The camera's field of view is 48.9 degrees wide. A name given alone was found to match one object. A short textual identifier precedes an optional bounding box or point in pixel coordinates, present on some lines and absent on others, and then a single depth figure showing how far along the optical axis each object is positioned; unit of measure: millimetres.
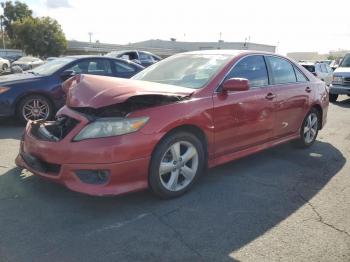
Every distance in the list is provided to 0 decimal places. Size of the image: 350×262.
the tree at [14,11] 68625
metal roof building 60928
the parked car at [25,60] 29116
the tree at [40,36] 50438
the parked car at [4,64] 29288
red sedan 3594
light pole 68581
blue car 7469
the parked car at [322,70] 16578
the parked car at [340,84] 13141
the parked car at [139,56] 17031
